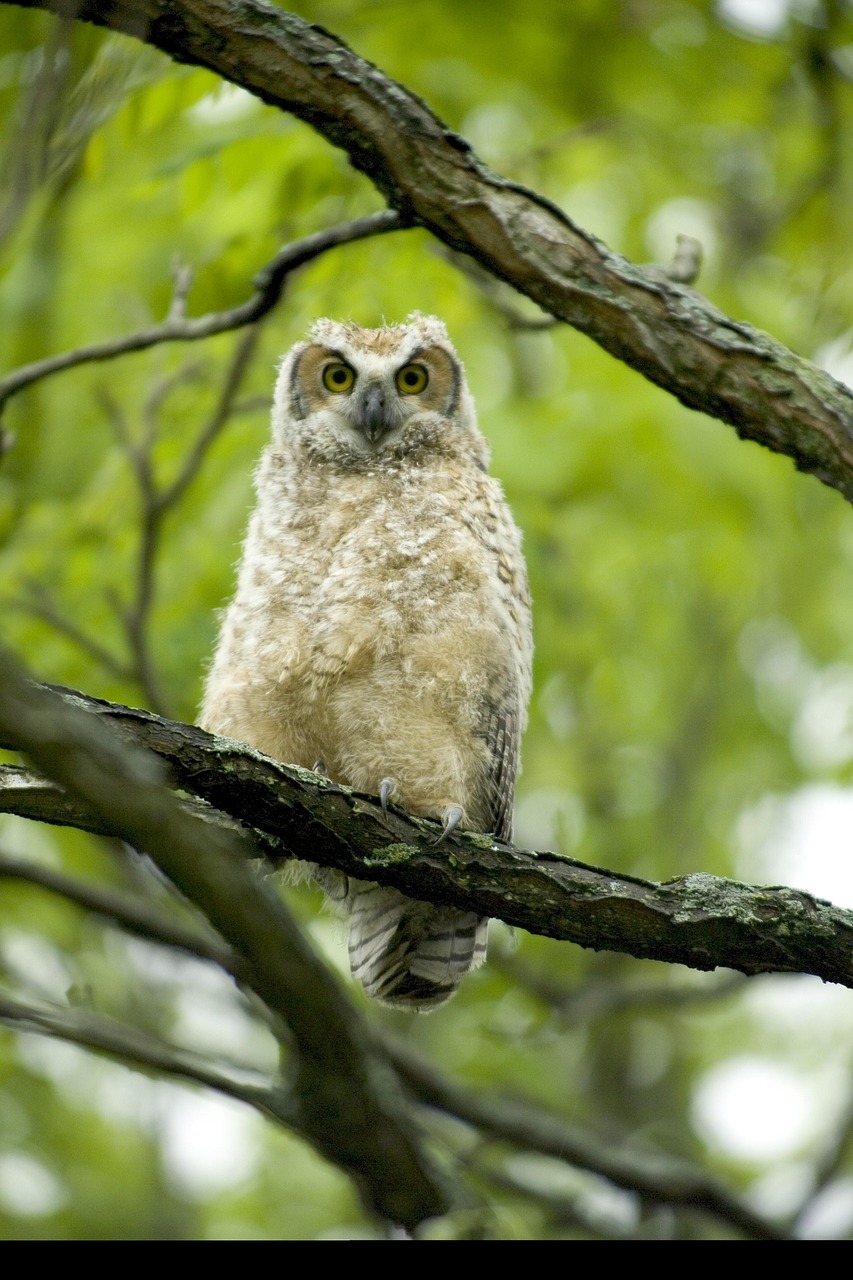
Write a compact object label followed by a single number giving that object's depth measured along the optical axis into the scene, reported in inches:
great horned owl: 273.7
